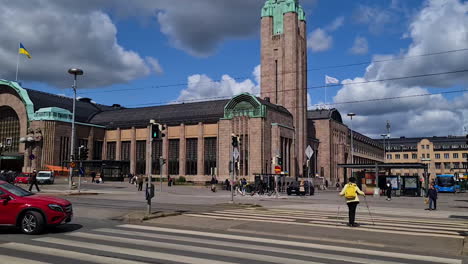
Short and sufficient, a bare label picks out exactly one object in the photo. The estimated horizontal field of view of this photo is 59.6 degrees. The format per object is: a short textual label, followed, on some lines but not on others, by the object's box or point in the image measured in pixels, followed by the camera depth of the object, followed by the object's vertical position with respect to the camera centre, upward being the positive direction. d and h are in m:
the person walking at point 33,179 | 30.34 -0.51
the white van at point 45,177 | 51.25 -0.61
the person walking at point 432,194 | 23.02 -1.13
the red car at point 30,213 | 10.92 -1.09
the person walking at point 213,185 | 43.78 -1.30
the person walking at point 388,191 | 34.28 -1.45
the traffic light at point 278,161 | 33.12 +0.98
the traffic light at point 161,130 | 16.17 +1.70
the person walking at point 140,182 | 41.54 -0.95
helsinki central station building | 67.81 +8.14
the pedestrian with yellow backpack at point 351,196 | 13.23 -0.73
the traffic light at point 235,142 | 25.73 +1.95
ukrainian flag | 47.59 +14.11
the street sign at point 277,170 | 31.97 +0.25
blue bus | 64.19 -1.47
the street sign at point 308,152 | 37.88 +1.97
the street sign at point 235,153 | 28.37 +1.39
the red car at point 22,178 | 50.59 -0.74
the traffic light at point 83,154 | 32.78 +1.48
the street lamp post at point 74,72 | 32.59 +8.03
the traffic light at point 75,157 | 32.91 +1.25
